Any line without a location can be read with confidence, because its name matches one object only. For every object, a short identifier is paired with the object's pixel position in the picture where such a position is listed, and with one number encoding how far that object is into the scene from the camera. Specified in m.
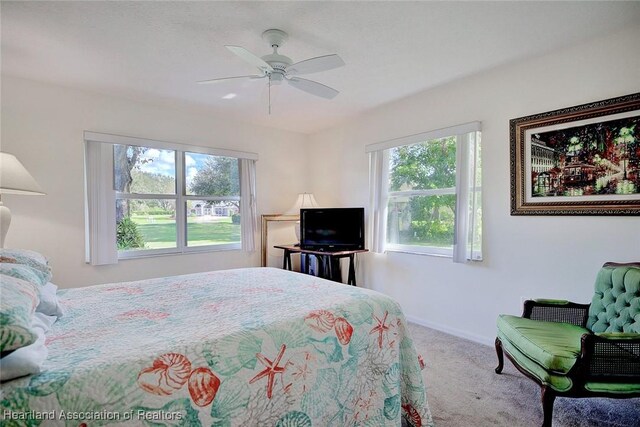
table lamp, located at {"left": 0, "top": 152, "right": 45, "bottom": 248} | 2.14
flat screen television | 3.96
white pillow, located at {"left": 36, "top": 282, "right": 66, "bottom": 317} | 1.39
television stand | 3.84
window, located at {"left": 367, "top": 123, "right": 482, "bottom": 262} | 3.08
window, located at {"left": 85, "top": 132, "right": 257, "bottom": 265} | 3.33
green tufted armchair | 1.67
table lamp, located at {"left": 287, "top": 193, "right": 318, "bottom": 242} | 4.53
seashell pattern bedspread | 0.98
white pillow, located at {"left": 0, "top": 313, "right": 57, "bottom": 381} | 0.90
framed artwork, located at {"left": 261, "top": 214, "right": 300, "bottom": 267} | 4.54
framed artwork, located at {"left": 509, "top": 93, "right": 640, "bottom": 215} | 2.24
